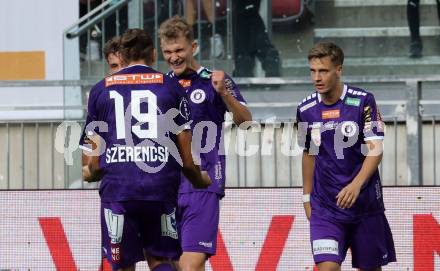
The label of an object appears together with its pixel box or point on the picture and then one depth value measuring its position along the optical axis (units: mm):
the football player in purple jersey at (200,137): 17062
